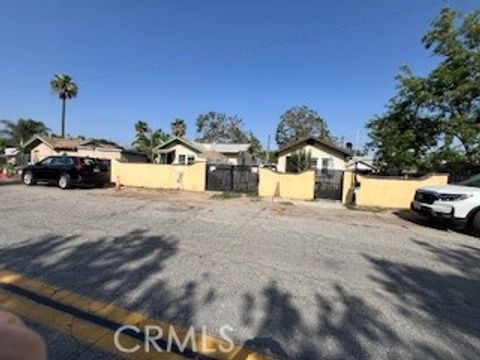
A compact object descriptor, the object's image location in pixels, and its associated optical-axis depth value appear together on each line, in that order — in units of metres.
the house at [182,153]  31.78
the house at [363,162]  28.29
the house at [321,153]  26.73
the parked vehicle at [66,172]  15.74
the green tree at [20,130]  49.88
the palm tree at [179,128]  53.50
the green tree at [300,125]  58.56
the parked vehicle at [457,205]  8.58
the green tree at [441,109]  18.38
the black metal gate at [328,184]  15.82
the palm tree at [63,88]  43.00
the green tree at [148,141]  39.71
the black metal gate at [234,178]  17.36
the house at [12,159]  32.39
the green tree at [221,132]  67.12
